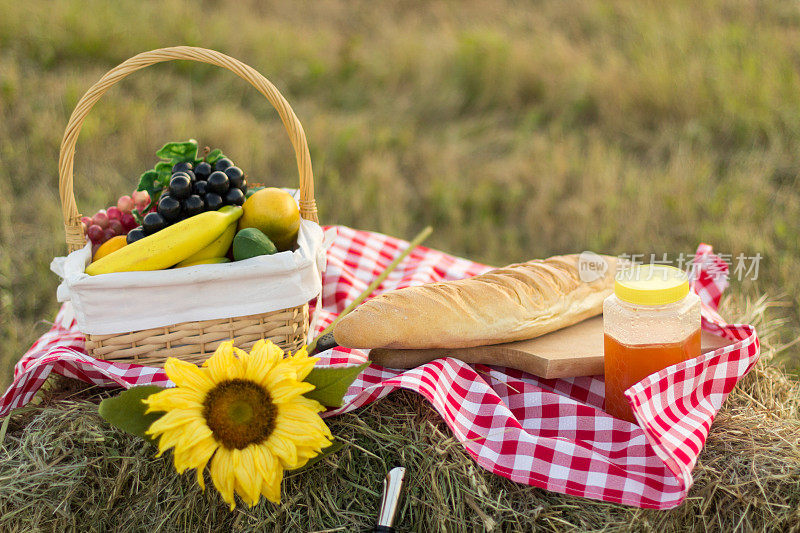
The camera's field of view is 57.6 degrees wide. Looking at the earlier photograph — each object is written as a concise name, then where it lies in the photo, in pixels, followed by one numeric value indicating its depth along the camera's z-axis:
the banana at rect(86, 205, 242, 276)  1.76
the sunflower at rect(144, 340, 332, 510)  1.40
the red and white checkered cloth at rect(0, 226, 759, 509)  1.53
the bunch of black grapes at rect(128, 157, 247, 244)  1.85
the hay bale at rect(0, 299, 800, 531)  1.55
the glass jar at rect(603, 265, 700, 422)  1.57
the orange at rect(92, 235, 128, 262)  1.91
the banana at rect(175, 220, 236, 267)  1.85
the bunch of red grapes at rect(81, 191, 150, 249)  2.01
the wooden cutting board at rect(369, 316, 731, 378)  1.82
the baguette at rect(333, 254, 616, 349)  1.77
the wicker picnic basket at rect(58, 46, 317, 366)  1.83
